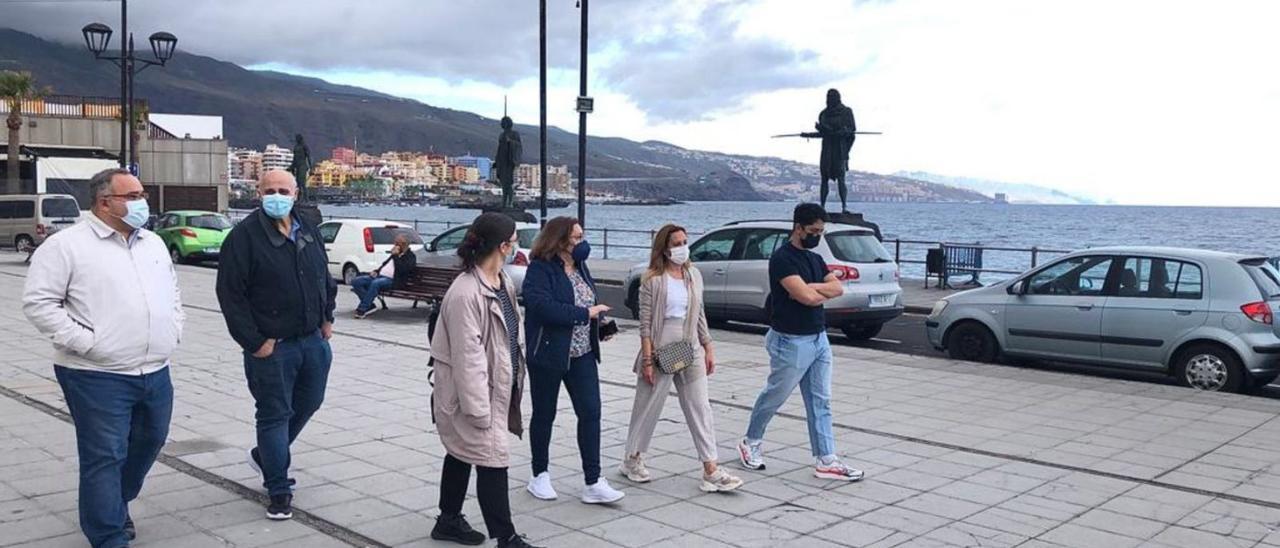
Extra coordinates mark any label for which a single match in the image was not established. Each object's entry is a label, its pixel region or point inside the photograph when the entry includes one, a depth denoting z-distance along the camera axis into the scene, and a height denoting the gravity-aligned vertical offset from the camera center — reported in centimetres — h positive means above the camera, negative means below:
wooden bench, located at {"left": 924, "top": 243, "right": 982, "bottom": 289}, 2378 -127
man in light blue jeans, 706 -86
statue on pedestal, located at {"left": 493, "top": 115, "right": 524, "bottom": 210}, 2536 +65
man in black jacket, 572 -62
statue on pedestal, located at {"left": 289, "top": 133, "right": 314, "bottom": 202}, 3731 +72
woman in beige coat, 524 -82
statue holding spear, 2330 +125
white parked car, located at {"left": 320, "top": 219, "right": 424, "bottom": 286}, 2291 -113
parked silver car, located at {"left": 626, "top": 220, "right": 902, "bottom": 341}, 1479 -100
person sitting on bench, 1661 -133
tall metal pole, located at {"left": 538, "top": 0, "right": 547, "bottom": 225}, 2161 +197
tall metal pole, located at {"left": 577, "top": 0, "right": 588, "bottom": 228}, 2062 +93
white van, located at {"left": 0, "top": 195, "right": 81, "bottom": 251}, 3078 -97
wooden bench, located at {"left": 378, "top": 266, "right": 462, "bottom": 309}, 1614 -136
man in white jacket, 505 -64
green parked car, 2942 -134
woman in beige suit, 678 -83
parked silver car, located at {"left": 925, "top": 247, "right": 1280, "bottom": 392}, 1107 -111
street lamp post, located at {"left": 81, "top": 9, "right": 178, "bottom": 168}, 2956 +334
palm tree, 4409 +327
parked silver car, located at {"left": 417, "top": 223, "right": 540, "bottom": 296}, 2048 -101
